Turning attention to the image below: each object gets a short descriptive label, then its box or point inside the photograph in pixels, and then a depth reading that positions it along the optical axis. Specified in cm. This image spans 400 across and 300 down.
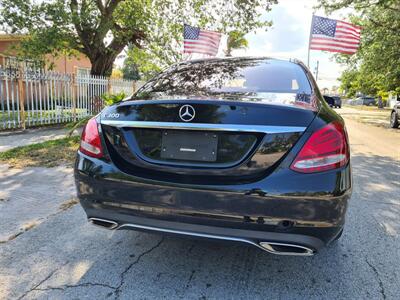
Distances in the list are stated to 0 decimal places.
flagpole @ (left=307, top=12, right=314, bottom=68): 1344
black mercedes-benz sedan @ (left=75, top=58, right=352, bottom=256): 215
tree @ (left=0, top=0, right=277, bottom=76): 1333
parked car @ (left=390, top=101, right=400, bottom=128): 1570
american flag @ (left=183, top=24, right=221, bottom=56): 1459
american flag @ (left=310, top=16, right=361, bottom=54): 1326
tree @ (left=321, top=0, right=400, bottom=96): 1636
